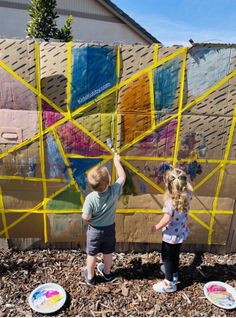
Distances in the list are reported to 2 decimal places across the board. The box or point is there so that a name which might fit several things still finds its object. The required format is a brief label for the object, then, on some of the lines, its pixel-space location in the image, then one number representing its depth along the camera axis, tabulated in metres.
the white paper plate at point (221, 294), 2.12
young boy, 2.03
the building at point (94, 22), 11.46
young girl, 2.03
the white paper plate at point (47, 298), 2.03
